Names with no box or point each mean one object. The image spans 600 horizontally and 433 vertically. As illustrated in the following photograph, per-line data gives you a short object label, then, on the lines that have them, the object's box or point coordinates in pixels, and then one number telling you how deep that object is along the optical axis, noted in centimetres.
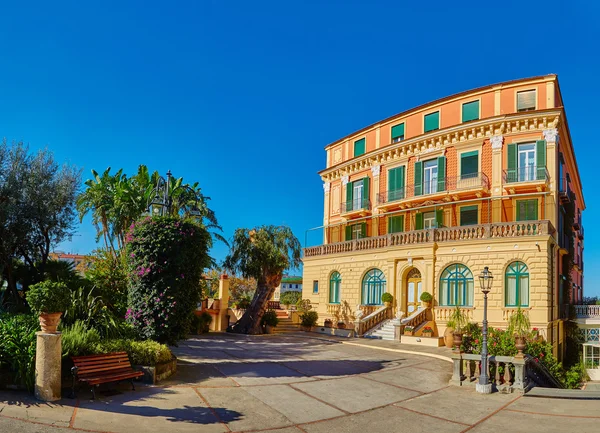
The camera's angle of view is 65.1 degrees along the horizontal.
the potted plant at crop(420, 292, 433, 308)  2467
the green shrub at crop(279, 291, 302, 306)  5344
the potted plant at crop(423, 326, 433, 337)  2306
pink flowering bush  1218
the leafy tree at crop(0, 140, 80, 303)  1530
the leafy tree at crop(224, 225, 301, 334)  2747
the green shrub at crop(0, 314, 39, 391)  920
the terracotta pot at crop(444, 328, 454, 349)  2142
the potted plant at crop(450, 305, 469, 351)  1334
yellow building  2270
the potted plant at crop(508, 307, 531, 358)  1234
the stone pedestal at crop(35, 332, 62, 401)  889
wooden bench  926
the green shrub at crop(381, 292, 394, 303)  2673
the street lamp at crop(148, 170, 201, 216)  1340
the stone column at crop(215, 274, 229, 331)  2928
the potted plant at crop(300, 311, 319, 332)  2945
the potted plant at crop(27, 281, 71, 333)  922
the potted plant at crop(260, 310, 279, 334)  2806
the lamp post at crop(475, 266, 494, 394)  1173
